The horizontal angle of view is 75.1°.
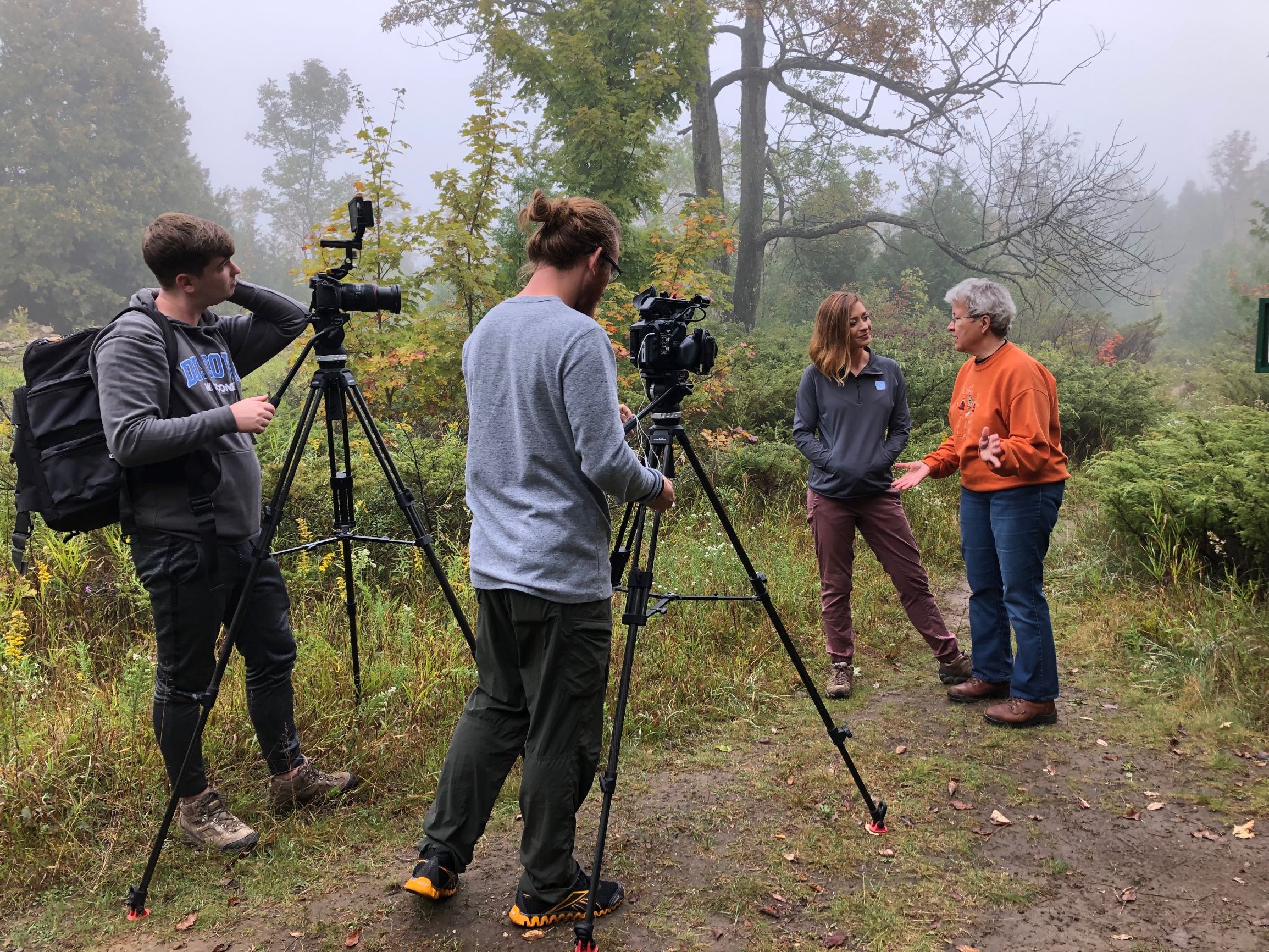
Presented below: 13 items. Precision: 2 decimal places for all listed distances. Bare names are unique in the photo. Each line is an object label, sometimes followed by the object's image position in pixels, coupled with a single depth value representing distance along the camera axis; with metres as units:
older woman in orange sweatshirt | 3.68
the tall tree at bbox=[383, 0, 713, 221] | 9.73
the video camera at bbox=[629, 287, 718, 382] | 2.51
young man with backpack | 2.52
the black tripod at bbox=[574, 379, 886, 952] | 2.40
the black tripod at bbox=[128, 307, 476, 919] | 2.60
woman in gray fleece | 4.16
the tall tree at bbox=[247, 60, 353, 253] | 44.22
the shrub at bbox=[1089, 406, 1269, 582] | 4.80
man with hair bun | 2.19
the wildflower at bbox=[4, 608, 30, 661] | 3.77
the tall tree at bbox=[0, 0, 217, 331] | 27.88
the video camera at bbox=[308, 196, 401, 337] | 2.90
